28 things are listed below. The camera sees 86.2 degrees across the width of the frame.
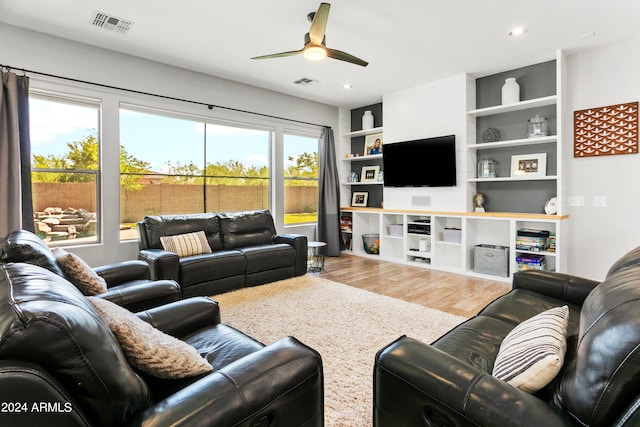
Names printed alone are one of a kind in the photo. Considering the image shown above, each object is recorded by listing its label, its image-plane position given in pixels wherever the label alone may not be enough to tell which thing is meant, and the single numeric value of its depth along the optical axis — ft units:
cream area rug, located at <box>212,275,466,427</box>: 6.42
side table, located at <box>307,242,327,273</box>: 16.28
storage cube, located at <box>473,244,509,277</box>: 14.87
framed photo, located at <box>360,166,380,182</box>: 21.21
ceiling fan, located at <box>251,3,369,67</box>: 9.50
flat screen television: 16.68
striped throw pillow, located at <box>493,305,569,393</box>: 3.57
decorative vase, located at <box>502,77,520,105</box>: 15.03
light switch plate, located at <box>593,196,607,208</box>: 13.55
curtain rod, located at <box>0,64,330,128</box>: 11.46
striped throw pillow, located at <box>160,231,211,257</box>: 12.94
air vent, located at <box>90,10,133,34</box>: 10.78
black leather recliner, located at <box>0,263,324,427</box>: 2.38
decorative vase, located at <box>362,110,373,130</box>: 21.02
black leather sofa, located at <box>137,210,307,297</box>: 11.87
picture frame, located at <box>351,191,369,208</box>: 22.05
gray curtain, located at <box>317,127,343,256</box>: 20.79
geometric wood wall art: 12.82
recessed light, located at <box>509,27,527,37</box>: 11.73
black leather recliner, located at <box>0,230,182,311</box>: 5.43
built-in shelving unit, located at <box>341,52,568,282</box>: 14.26
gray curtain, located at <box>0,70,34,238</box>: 10.86
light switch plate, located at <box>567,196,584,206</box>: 14.10
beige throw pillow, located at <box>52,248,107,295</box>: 6.56
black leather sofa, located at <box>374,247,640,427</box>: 2.78
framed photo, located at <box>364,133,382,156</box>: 20.63
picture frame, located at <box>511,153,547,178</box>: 14.74
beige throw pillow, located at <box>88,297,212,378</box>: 3.54
